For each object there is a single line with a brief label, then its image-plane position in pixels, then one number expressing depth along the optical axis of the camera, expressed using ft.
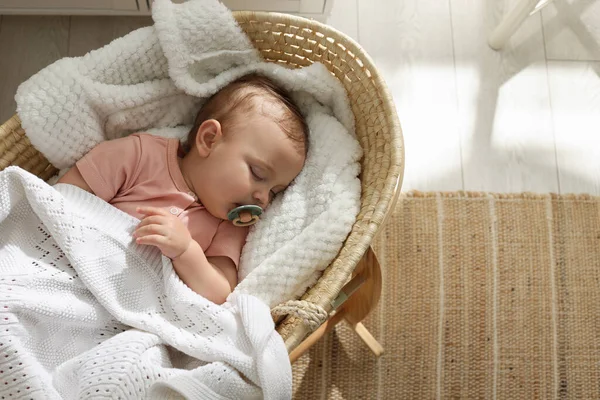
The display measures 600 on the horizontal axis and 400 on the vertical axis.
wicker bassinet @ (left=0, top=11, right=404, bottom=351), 3.54
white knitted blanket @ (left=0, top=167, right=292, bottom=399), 3.13
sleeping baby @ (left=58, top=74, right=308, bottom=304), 3.83
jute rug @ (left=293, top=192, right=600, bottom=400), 4.86
